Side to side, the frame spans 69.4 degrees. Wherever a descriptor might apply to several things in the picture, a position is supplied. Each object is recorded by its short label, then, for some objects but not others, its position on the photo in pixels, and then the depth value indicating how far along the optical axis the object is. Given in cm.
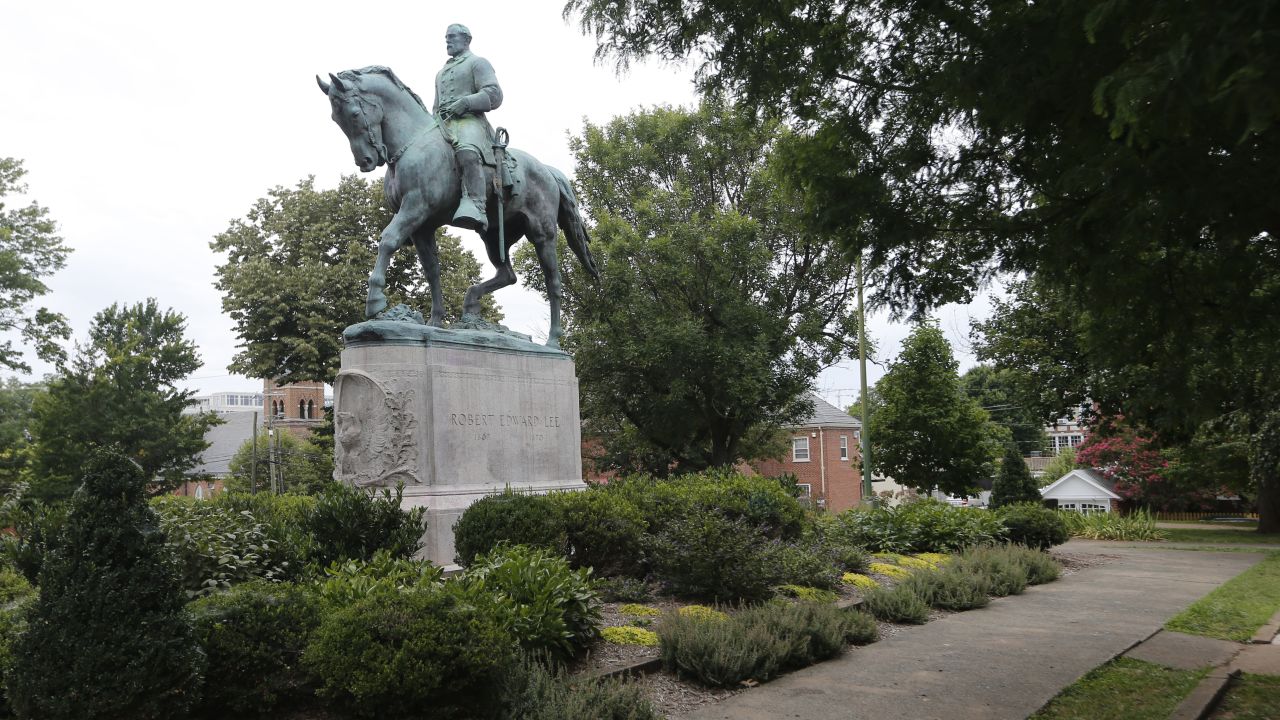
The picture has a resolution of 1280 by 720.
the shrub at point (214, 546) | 719
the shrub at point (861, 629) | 916
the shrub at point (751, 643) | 737
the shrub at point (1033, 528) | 1850
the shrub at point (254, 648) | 576
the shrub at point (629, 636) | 811
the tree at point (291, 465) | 3303
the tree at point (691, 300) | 2775
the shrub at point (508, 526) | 928
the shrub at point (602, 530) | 1000
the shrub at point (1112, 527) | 2572
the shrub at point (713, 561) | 983
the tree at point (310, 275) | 2952
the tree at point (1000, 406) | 6964
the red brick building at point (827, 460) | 5175
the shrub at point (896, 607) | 1050
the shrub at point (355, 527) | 880
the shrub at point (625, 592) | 981
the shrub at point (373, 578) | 659
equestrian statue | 1127
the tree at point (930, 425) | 2533
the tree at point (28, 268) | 3478
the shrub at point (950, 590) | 1163
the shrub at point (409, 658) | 559
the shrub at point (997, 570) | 1300
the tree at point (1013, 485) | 2370
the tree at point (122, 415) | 3622
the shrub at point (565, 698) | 582
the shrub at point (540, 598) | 701
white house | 4978
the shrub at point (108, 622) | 511
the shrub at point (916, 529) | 1636
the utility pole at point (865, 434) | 2427
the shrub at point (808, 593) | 1062
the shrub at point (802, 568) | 1099
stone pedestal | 1077
